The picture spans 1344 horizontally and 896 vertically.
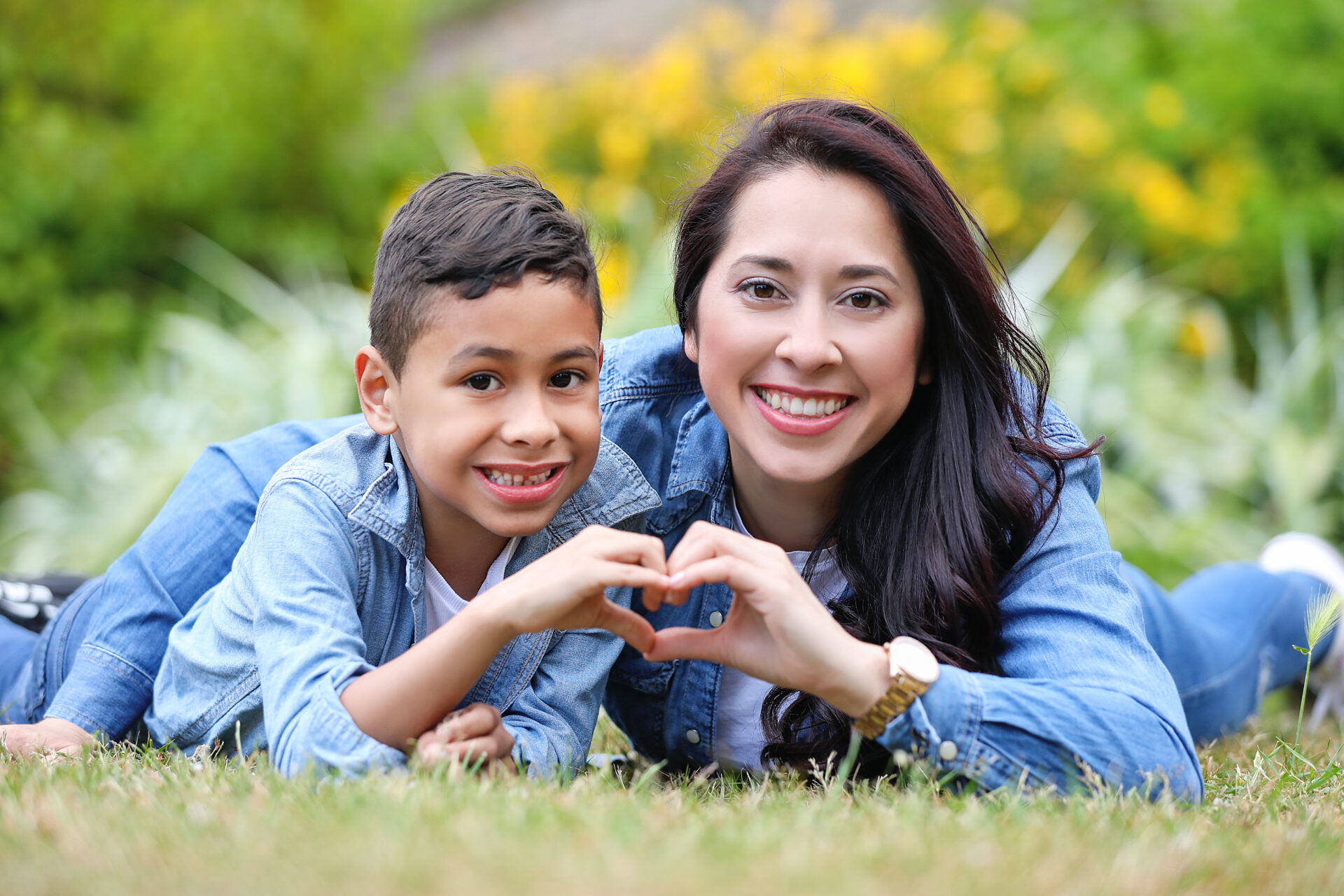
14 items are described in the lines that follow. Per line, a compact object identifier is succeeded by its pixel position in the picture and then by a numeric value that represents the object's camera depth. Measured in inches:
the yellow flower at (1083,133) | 265.0
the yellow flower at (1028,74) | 276.2
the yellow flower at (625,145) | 261.6
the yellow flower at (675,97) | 262.5
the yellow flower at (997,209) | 259.6
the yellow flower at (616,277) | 210.8
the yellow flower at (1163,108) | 282.7
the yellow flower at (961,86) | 259.4
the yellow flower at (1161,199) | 263.9
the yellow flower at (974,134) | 259.1
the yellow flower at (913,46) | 265.1
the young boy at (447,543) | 82.4
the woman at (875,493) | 88.9
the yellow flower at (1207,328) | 232.5
